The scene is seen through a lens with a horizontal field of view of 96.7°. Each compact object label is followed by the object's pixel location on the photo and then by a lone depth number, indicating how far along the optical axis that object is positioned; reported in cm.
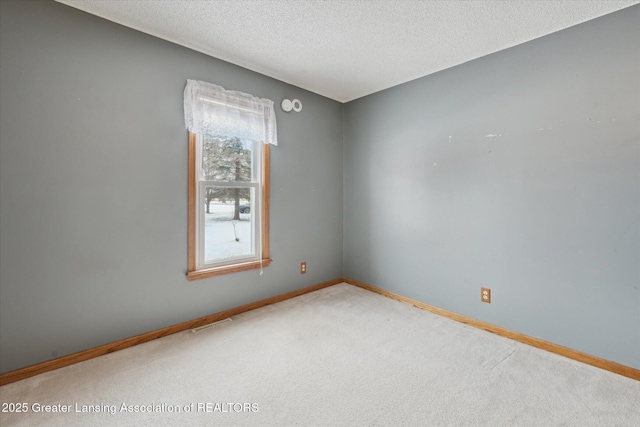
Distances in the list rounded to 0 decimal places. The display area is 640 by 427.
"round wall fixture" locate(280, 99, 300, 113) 293
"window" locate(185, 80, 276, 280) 236
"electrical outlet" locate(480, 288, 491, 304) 239
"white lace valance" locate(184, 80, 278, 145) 228
